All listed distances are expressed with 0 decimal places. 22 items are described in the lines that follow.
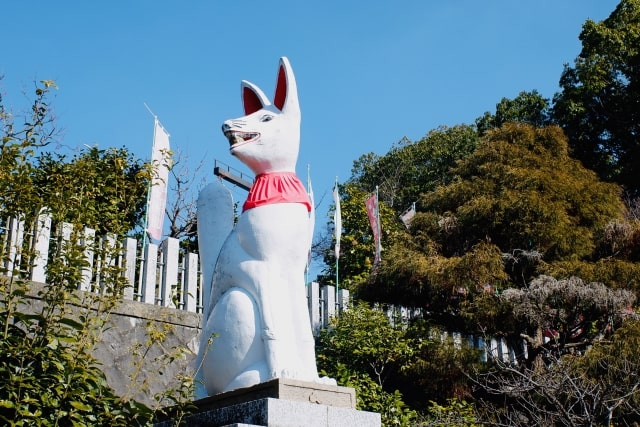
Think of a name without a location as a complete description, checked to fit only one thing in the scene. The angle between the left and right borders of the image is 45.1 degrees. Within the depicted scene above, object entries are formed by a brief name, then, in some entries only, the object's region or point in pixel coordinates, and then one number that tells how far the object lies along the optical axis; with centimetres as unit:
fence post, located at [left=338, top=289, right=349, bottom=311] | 1190
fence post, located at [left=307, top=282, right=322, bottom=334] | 1121
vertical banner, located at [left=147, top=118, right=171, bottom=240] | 1077
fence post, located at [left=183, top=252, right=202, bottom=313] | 984
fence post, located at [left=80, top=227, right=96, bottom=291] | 841
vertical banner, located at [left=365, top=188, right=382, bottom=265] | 1425
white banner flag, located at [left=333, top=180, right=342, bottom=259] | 1403
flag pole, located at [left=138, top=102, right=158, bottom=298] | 937
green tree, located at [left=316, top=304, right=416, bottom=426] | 988
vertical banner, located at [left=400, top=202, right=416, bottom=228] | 1559
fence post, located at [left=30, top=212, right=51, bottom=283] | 818
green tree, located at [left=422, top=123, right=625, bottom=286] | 1152
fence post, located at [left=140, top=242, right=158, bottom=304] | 936
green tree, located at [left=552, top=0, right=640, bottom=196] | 1906
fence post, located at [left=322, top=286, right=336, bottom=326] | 1148
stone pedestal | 436
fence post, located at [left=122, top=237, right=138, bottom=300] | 910
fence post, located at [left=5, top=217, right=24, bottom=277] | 817
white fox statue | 498
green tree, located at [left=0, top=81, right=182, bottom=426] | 377
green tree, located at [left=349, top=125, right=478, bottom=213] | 2425
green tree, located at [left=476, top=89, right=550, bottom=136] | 2139
